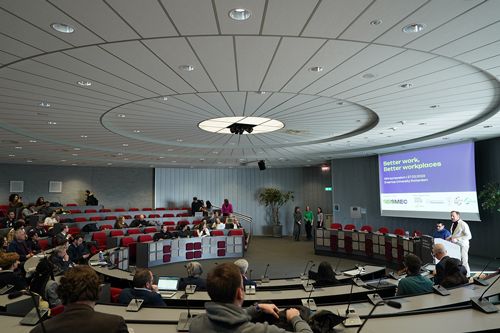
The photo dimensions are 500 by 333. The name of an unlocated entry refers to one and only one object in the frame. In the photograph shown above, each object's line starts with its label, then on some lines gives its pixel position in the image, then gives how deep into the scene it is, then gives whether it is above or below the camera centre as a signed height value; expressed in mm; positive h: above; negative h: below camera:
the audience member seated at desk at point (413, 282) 3867 -1161
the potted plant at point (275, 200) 18797 -672
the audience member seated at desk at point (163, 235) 10920 -1545
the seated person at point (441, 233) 8703 -1269
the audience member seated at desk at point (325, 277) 4781 -1341
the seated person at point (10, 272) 4273 -1122
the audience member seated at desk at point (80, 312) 1642 -651
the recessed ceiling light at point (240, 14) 2883 +1622
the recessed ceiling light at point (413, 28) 3156 +1603
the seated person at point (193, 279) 4746 -1340
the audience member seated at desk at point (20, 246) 6824 -1153
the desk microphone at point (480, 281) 3822 -1159
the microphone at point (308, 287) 4424 -1391
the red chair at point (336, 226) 12477 -1532
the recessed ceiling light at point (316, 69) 4324 +1645
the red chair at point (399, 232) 10507 -1477
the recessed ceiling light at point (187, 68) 4246 +1652
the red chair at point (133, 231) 11531 -1457
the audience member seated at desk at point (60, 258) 5855 -1260
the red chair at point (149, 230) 12002 -1485
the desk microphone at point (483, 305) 2738 -1041
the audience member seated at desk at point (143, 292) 3518 -1155
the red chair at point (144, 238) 10664 -1610
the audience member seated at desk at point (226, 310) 1558 -603
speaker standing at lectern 8156 -1282
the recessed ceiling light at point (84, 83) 4775 +1641
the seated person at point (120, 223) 12133 -1233
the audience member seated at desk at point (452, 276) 4066 -1149
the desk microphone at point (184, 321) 2586 -1102
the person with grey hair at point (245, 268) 4449 -1098
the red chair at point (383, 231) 11061 -1512
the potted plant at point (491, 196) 9094 -292
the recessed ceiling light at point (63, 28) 3047 +1599
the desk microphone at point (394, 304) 2449 -907
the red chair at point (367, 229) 11672 -1512
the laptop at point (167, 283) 4676 -1369
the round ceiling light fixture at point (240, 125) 8016 +1740
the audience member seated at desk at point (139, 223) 12852 -1321
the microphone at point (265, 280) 5076 -1448
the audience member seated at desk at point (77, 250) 7383 -1405
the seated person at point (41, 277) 4184 -1122
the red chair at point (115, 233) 10994 -1443
